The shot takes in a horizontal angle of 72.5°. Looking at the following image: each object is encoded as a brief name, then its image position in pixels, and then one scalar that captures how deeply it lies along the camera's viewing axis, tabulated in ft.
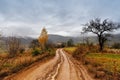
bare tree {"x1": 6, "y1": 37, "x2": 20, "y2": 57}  64.69
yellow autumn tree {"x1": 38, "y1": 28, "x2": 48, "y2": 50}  115.74
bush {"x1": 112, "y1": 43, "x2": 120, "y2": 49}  132.66
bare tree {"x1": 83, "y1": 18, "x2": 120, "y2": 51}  92.41
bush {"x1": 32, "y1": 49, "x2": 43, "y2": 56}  71.60
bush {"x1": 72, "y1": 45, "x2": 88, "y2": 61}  71.50
